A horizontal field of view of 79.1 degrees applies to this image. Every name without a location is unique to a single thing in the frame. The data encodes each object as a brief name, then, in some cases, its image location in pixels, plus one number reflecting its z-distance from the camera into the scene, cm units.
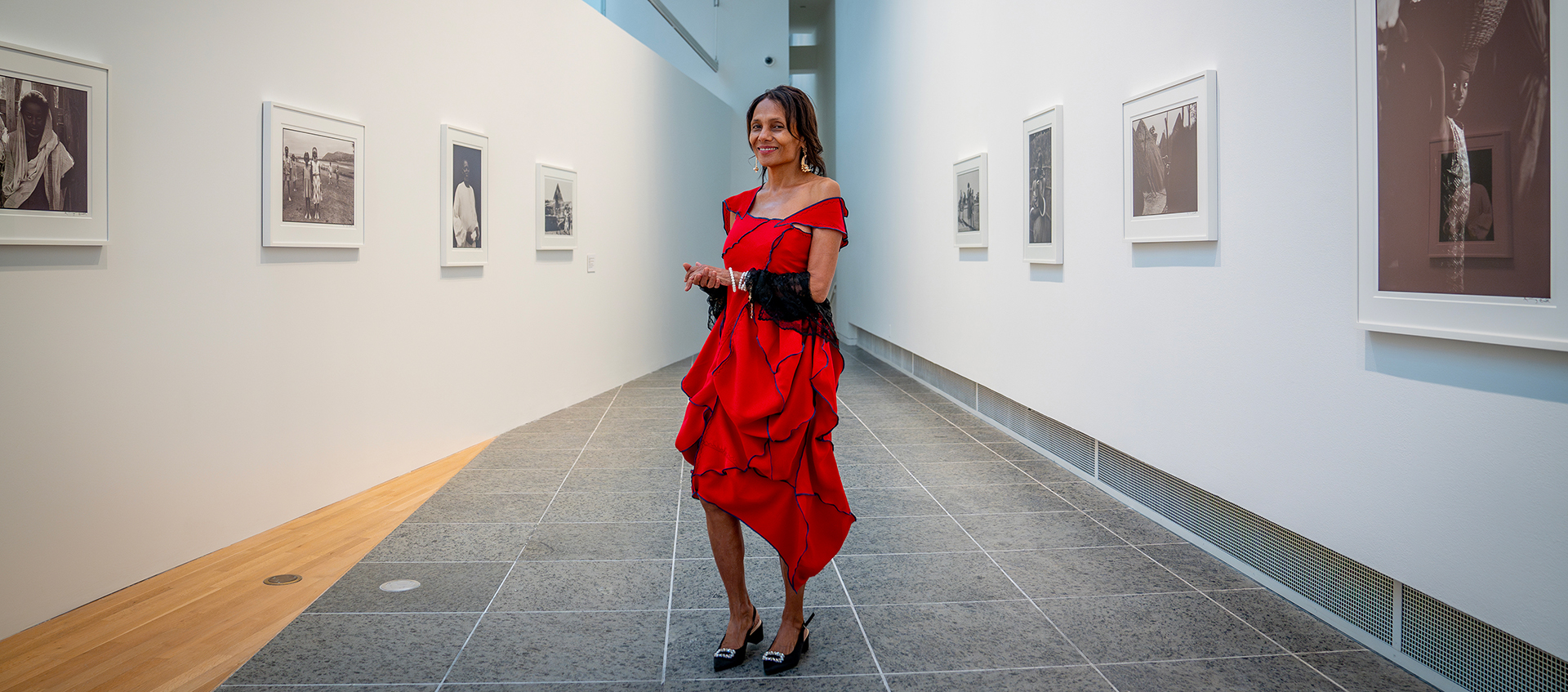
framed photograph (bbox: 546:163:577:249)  835
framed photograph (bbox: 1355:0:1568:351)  235
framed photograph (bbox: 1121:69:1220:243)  399
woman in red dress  292
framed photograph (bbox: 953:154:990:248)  730
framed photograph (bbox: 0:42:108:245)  345
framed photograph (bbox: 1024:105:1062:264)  571
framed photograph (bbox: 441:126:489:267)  663
